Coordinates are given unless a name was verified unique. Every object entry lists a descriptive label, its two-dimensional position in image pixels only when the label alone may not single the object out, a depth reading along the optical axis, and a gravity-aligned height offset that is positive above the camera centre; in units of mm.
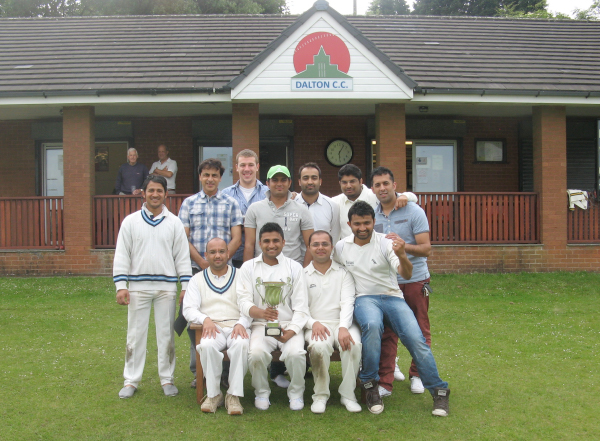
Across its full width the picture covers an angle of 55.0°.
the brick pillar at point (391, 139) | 11305 +1416
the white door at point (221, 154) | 13109 +1371
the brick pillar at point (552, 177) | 11477 +628
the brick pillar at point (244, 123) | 11156 +1746
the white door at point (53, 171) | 13469 +1057
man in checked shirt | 5180 -29
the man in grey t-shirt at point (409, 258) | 4809 -442
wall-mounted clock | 13297 +1423
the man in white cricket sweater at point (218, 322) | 4500 -896
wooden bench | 4639 -1201
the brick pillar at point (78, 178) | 11148 +728
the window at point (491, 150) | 13680 +1414
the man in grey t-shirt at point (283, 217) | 5059 -38
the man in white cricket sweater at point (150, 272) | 4930 -496
